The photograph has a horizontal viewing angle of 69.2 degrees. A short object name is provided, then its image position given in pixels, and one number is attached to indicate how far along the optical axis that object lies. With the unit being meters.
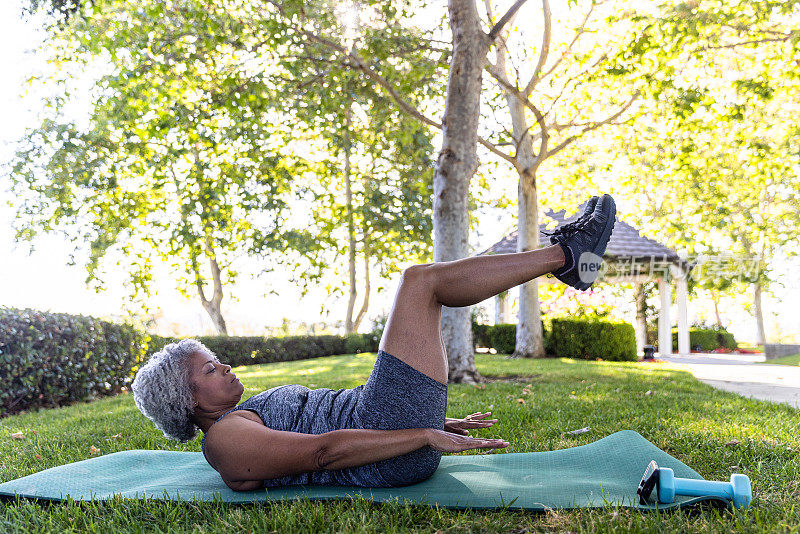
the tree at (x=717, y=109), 8.95
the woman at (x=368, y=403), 2.54
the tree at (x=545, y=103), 9.92
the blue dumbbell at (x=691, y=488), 2.30
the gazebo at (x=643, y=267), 16.44
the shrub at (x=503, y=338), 16.39
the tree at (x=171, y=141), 8.43
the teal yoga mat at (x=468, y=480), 2.54
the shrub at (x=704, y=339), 22.46
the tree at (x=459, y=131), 7.41
